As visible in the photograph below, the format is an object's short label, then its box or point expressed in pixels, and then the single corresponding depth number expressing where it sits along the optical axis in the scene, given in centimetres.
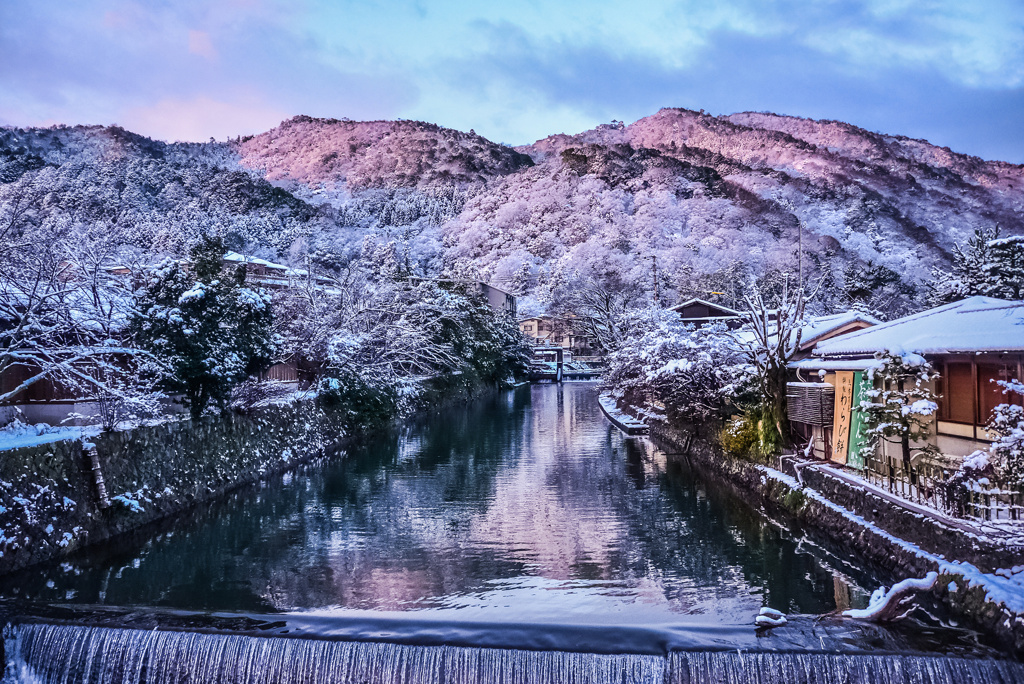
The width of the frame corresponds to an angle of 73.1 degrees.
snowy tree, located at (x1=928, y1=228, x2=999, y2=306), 3241
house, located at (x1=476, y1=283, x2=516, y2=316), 7075
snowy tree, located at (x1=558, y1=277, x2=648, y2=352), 3741
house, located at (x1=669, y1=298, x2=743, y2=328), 4322
